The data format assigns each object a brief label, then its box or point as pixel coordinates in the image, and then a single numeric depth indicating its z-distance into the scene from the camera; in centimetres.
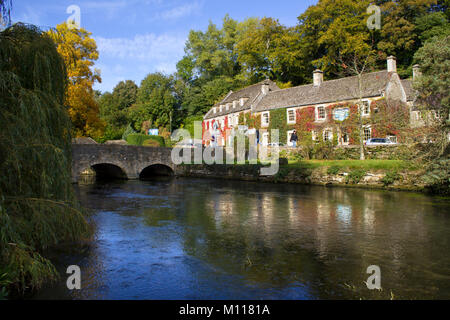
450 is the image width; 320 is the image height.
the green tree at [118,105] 7381
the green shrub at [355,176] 2397
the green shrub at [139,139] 5256
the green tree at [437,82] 1753
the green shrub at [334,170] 2538
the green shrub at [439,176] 1830
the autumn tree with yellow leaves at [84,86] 3117
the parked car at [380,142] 2738
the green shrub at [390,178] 2221
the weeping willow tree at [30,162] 593
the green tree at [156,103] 6575
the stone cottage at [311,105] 3394
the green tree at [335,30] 4381
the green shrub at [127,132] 6450
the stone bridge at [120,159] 3017
